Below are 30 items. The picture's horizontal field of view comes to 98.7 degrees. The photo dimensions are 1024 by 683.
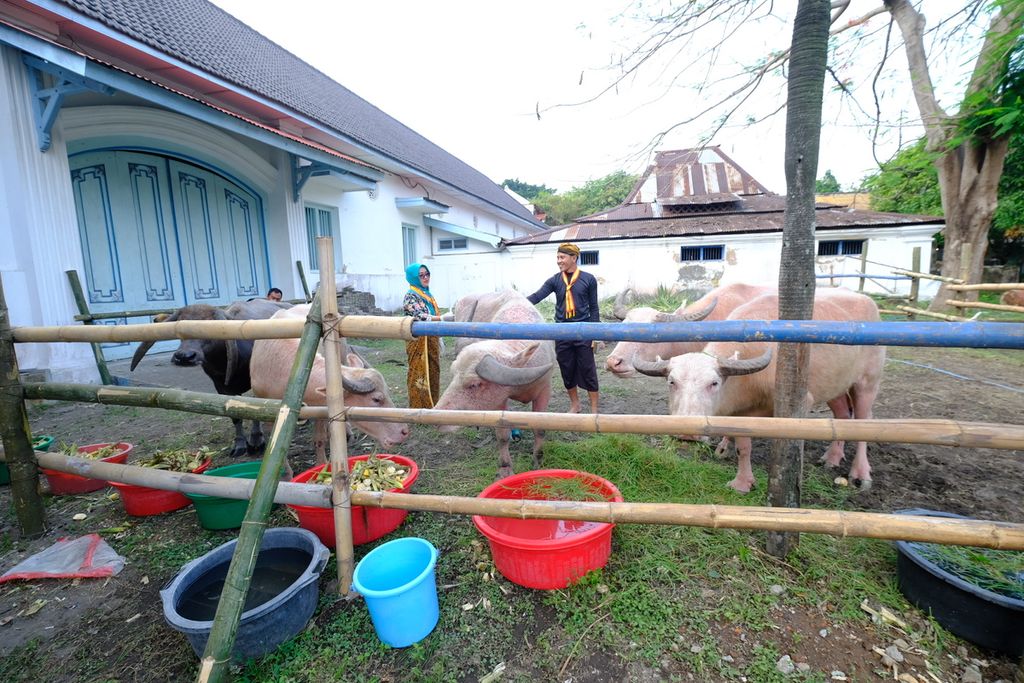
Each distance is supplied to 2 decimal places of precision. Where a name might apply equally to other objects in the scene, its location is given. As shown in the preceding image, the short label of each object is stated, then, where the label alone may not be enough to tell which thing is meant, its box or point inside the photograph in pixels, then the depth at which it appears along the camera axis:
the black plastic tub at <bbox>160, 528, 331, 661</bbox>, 1.88
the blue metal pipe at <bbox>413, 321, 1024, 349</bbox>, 1.46
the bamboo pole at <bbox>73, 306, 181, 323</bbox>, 5.46
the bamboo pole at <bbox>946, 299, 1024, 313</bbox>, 5.39
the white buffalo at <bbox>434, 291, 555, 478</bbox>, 3.46
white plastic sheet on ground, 2.61
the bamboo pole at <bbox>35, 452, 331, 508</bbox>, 2.24
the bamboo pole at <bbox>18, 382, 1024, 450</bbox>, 1.65
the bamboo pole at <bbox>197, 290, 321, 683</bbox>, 1.54
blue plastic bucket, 1.98
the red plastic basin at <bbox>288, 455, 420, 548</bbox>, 2.59
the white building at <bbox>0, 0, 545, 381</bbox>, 5.39
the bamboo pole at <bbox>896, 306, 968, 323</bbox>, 7.11
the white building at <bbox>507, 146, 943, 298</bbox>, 13.77
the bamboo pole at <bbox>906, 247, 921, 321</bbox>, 9.93
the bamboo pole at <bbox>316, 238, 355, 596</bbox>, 2.06
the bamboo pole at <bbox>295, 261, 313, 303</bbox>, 9.18
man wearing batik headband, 4.69
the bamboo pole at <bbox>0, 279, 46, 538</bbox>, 2.69
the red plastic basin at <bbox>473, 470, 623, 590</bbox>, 2.25
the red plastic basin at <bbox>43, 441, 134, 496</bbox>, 3.54
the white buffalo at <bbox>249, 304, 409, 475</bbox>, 3.53
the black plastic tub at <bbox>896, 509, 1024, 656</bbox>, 1.86
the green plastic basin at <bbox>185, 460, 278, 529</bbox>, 2.93
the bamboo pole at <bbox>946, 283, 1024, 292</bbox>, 5.22
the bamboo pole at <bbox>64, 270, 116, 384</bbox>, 5.68
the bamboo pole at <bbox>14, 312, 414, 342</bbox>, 2.07
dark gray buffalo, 4.25
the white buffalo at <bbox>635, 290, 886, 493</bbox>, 3.31
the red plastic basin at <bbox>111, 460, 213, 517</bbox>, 3.15
